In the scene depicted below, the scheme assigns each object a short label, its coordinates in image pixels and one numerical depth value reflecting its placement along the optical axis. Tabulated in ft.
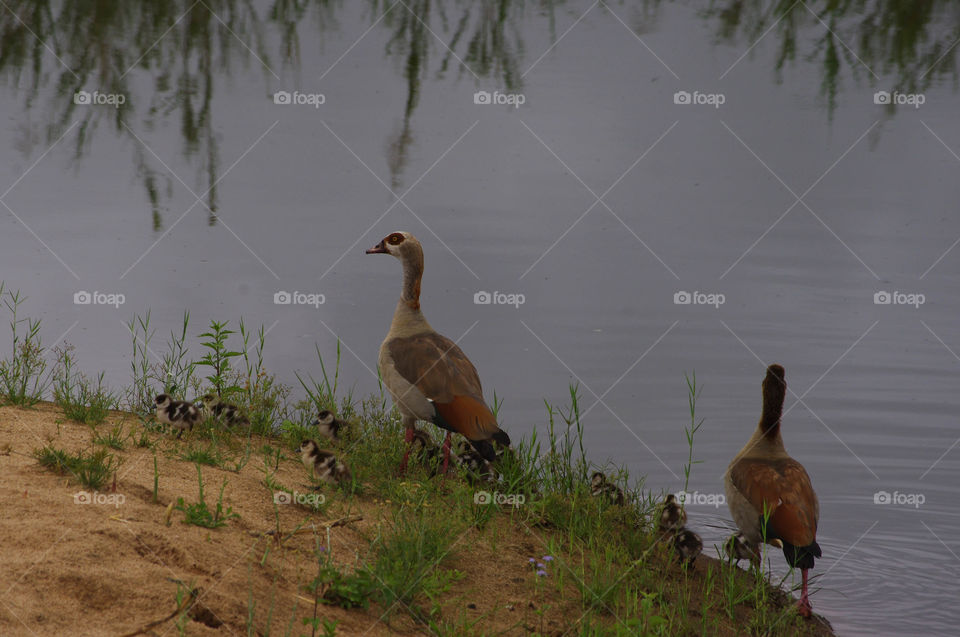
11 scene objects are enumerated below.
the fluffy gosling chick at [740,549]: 43.09
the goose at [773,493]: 40.50
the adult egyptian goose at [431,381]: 44.32
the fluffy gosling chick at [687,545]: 41.37
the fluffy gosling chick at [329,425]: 45.93
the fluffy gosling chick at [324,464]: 40.93
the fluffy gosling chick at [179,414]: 42.93
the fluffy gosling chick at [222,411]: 45.14
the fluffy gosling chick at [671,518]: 42.63
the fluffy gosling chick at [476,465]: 45.61
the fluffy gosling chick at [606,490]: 44.24
